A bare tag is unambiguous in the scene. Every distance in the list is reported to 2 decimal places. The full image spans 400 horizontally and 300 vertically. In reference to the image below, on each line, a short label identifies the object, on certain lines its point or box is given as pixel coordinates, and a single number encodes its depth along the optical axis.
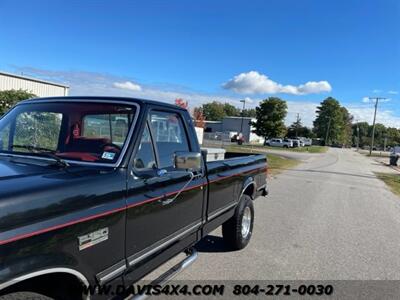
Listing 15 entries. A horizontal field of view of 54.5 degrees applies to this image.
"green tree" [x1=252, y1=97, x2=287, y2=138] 70.25
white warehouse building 26.98
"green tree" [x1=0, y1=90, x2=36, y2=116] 21.45
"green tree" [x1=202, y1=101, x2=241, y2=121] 146.12
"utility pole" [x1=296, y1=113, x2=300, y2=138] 123.25
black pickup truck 2.10
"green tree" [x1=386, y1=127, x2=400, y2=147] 148.76
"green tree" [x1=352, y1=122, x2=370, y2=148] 162.60
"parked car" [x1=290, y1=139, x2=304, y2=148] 74.28
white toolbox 6.19
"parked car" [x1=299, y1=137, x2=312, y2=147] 92.27
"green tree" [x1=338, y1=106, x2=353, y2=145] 130.02
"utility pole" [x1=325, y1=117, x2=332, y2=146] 118.54
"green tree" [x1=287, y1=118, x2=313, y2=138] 123.06
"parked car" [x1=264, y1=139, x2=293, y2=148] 70.49
